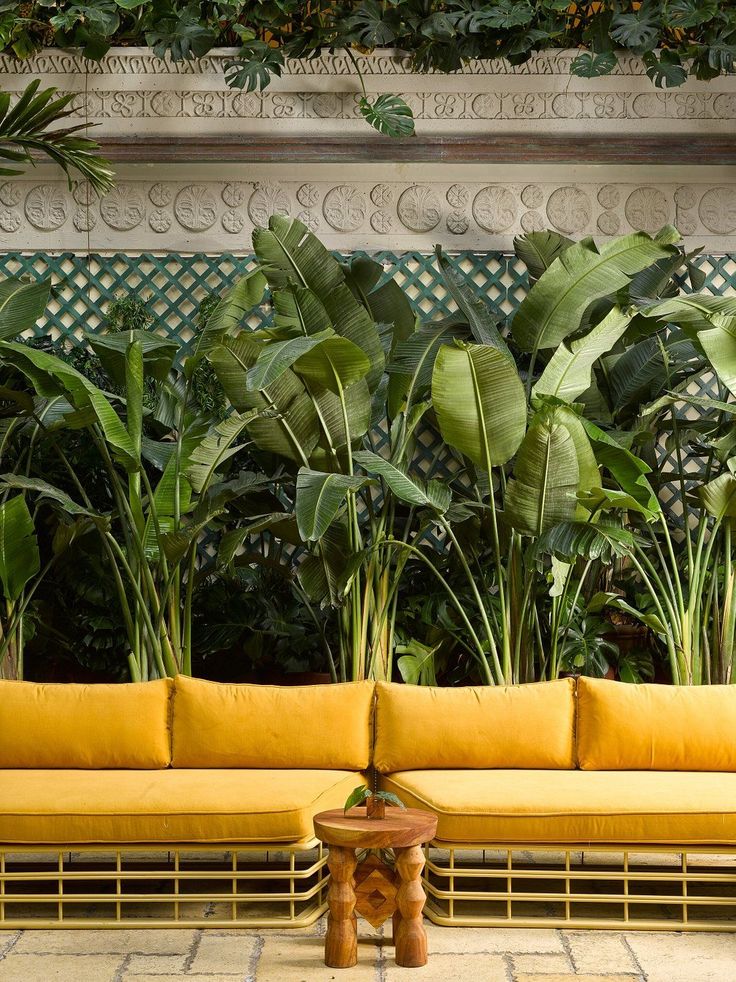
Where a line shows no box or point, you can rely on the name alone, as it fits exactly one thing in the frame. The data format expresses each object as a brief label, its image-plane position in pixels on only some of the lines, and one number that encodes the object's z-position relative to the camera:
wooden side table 2.66
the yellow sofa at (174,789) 2.95
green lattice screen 5.05
